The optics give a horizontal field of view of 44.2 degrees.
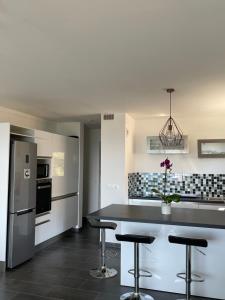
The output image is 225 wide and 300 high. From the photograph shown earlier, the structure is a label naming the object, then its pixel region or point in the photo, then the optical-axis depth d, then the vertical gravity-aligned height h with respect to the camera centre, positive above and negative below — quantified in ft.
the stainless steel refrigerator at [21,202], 12.61 -1.76
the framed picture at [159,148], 17.42 +1.17
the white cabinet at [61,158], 16.10 +0.54
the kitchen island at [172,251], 10.16 -3.31
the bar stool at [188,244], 9.17 -2.60
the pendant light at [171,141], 16.19 +1.51
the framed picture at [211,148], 17.25 +1.15
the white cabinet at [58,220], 15.48 -3.40
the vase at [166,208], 10.93 -1.66
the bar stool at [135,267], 9.88 -3.68
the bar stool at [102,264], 12.05 -4.43
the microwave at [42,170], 15.69 -0.26
